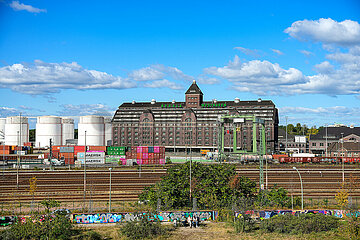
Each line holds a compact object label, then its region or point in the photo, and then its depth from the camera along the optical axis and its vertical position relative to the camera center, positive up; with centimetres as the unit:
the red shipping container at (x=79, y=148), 11456 -430
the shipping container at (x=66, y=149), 10768 -438
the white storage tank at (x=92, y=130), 17312 +248
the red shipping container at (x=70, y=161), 10555 -786
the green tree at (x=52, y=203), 3649 -735
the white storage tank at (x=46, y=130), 18400 +257
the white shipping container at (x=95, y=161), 10212 -751
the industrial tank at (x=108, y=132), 18005 +157
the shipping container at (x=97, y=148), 12651 -476
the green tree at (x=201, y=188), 4441 -690
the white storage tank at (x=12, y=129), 18162 +301
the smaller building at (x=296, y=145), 16288 -448
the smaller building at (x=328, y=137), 14462 -64
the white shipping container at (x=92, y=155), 10080 -578
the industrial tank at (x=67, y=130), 19188 +271
